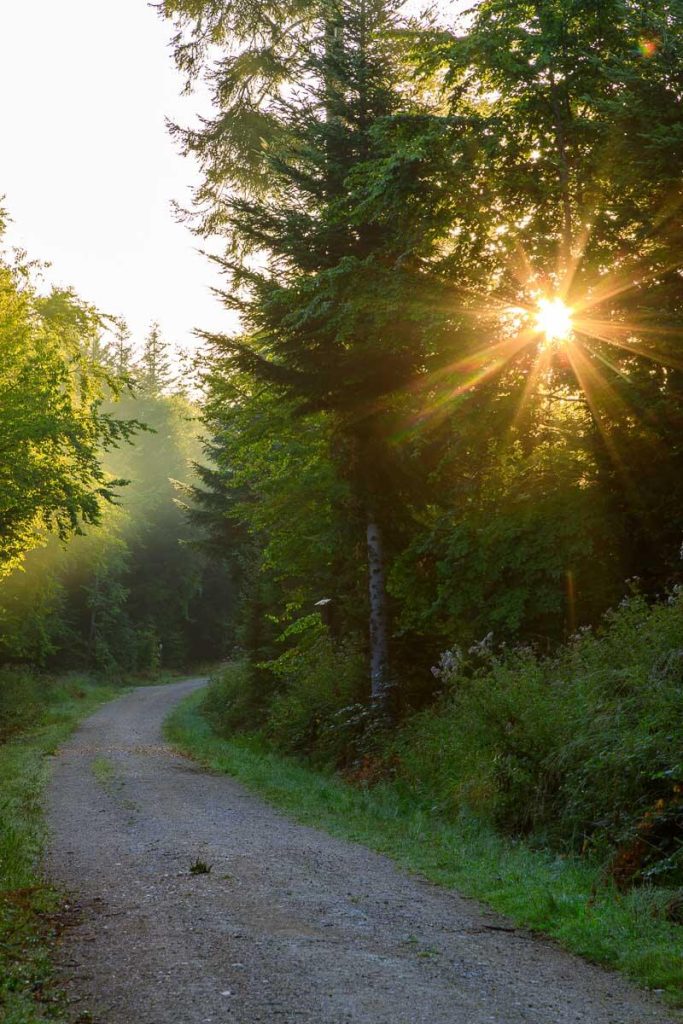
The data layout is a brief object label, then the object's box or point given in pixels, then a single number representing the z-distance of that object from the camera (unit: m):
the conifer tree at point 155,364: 80.19
